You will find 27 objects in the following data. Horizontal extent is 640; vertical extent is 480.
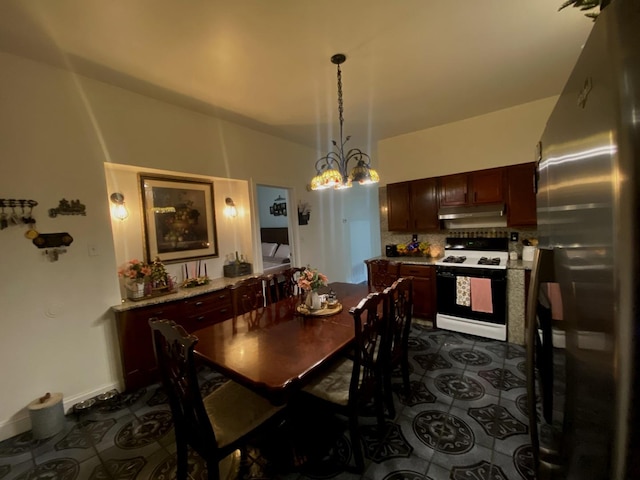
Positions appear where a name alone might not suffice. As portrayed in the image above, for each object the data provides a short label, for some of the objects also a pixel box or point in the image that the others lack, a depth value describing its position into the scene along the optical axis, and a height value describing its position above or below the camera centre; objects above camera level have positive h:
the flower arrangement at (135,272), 2.64 -0.33
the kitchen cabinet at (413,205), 3.87 +0.25
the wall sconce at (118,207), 2.83 +0.33
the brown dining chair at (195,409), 1.24 -0.98
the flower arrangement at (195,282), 3.13 -0.56
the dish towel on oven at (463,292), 3.28 -0.88
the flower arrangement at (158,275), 2.80 -0.41
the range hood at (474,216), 3.54 +0.04
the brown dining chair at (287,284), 2.99 -0.61
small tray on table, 2.13 -0.67
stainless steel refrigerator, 0.34 -0.09
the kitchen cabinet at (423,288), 3.56 -0.88
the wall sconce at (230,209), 3.79 +0.32
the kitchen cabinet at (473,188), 3.41 +0.40
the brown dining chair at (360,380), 1.55 -0.99
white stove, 3.11 -0.82
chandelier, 2.34 +0.43
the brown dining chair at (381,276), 2.91 -0.57
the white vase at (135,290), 2.64 -0.51
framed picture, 3.06 +0.20
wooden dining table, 1.34 -0.71
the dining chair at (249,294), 2.45 -0.59
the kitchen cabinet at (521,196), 3.19 +0.24
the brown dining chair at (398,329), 1.90 -0.80
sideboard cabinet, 2.48 -0.89
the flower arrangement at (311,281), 2.21 -0.43
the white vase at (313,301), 2.21 -0.60
